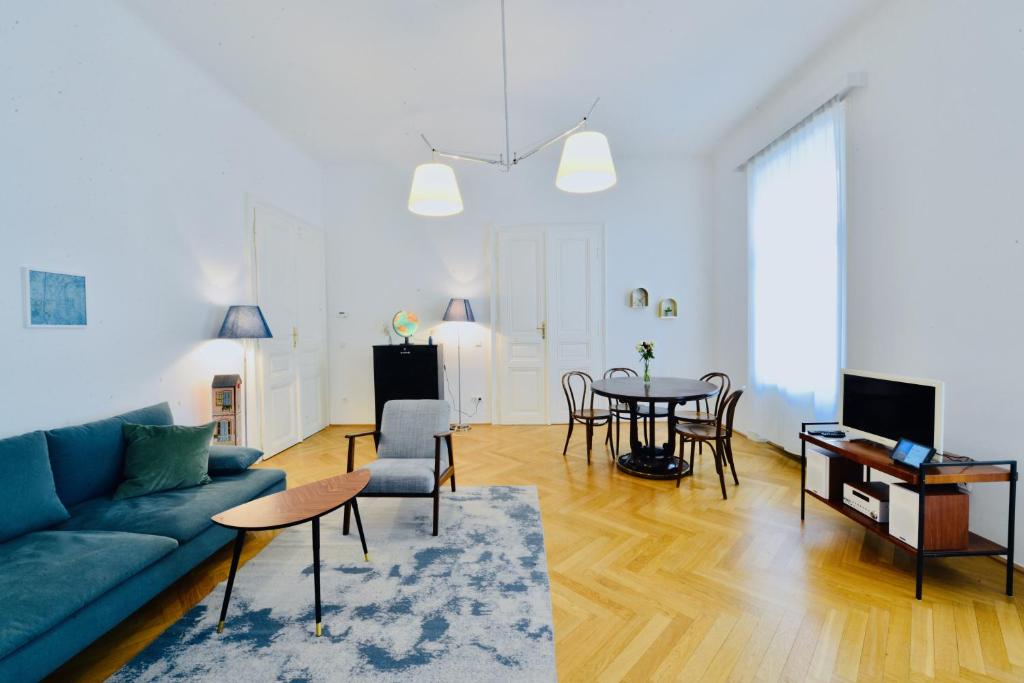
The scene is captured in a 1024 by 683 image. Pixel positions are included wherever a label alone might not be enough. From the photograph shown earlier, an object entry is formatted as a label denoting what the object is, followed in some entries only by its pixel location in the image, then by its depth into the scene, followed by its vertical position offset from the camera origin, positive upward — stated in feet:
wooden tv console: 6.82 -2.30
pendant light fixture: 8.60 +3.23
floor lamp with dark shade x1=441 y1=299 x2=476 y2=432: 18.47 +0.89
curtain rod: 10.57 +5.94
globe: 18.58 +0.48
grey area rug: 5.64 -4.18
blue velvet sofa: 5.02 -2.90
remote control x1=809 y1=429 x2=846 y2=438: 9.37 -2.18
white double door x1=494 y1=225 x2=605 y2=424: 19.19 +0.95
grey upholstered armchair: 10.10 -2.41
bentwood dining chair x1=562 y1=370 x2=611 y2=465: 14.16 -2.65
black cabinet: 17.30 -1.45
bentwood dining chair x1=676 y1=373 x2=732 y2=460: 12.65 -2.57
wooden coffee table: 6.33 -2.68
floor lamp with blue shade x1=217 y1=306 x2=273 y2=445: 12.30 +0.31
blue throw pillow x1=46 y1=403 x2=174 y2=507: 7.61 -2.16
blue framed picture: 7.95 +0.69
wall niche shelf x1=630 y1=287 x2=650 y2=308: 19.03 +1.50
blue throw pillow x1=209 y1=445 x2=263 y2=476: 9.32 -2.63
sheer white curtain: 11.60 +1.61
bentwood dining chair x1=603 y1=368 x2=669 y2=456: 13.90 -2.53
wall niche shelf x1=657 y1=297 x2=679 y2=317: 18.95 +1.06
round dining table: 11.64 -1.75
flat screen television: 7.52 -1.44
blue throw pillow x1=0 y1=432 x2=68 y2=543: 6.49 -2.29
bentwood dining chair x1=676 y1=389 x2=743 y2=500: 11.21 -2.64
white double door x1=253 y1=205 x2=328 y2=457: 15.02 +0.27
